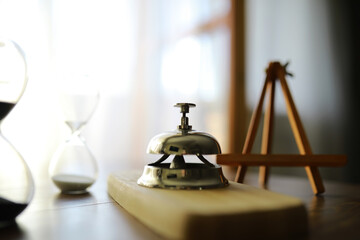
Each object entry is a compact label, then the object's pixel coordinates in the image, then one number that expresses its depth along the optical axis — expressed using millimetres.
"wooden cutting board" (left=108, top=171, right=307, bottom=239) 349
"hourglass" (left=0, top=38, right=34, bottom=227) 431
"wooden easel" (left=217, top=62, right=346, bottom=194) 705
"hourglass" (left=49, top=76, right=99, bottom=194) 708
